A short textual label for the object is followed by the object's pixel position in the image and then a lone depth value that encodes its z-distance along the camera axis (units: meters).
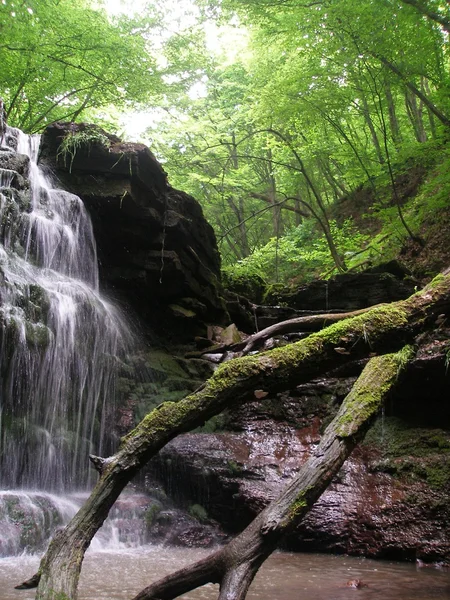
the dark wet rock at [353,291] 10.55
